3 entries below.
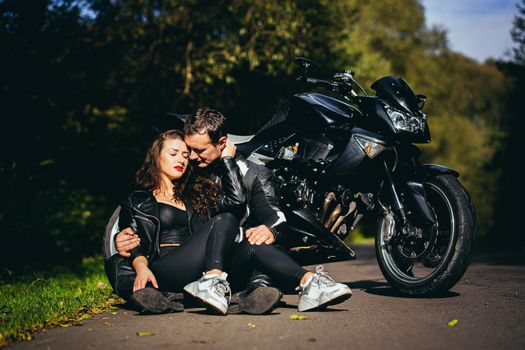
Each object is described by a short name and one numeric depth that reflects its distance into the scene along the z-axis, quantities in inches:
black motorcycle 175.8
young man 171.6
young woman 157.2
